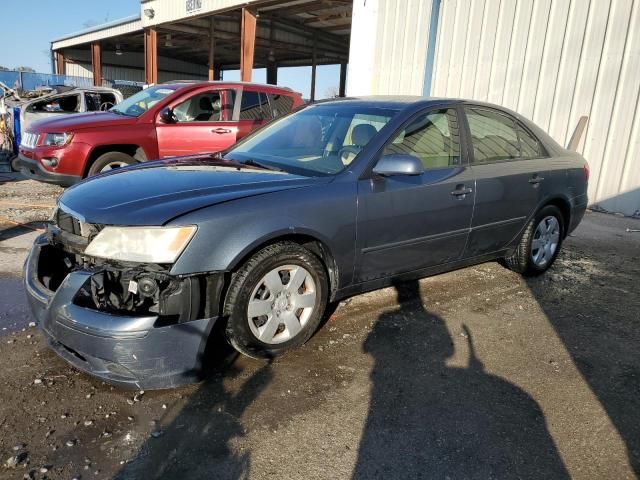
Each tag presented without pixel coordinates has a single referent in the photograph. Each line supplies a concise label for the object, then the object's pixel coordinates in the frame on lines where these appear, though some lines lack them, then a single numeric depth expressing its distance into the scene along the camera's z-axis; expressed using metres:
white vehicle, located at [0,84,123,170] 10.01
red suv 6.32
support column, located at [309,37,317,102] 25.38
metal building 7.60
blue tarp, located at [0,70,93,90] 26.89
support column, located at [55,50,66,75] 33.91
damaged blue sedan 2.42
